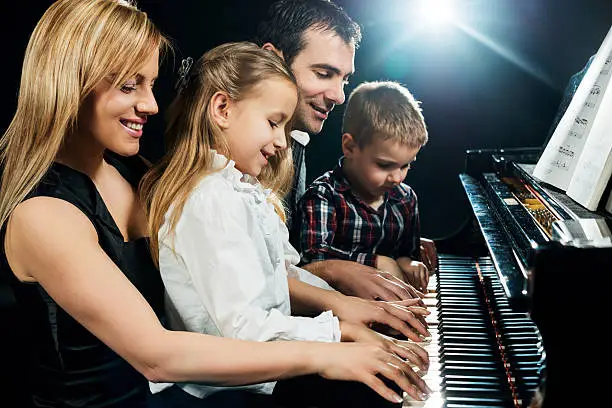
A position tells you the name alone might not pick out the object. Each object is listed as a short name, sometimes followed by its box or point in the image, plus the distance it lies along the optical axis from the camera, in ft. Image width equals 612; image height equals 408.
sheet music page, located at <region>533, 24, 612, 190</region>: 6.02
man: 9.18
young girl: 5.02
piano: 3.60
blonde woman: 4.69
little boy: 8.51
